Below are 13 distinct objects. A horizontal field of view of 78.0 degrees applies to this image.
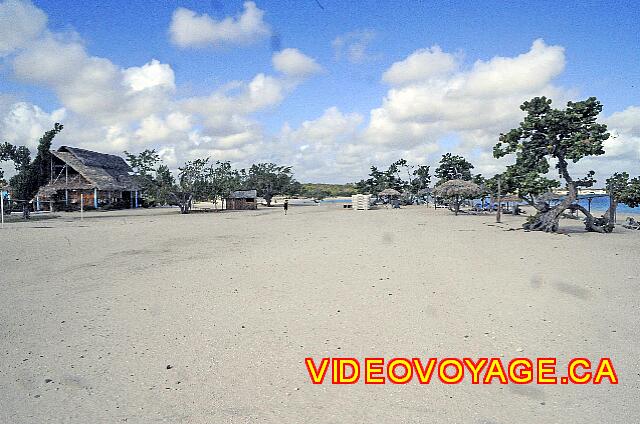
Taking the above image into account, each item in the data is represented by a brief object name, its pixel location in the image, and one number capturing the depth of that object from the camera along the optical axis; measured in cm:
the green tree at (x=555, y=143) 1573
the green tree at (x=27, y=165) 3069
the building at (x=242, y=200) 4753
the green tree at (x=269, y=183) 5600
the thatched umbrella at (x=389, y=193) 4698
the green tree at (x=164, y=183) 3647
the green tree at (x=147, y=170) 3656
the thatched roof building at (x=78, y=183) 3847
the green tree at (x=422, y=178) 5769
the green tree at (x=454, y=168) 4388
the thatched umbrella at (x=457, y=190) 3135
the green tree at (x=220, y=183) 3919
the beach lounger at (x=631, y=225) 1984
